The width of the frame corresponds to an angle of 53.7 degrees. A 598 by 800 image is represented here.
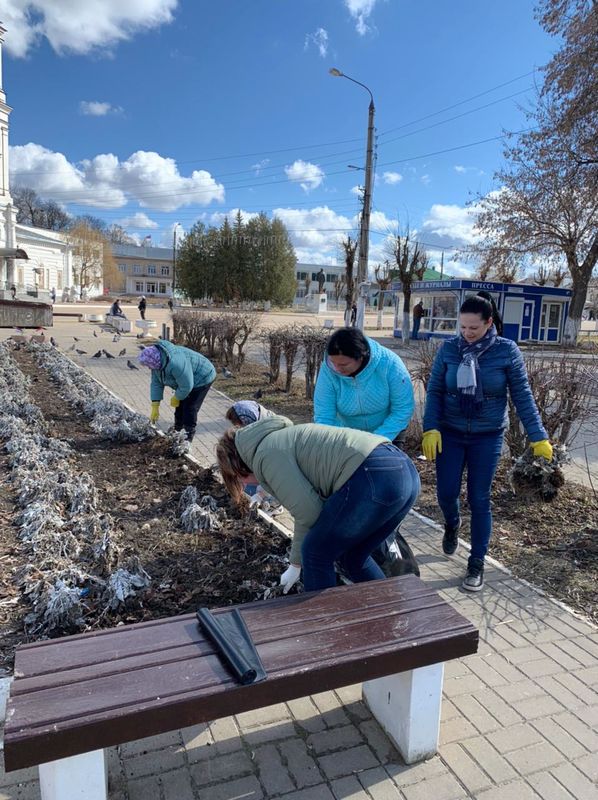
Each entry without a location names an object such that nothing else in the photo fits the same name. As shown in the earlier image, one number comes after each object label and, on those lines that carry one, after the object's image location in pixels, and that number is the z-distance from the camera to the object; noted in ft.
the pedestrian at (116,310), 88.96
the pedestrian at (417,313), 76.84
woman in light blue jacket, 9.96
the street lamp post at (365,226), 49.13
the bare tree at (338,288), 231.73
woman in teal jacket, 17.49
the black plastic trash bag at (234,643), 5.64
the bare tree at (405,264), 75.71
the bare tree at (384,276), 159.65
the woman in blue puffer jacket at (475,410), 10.38
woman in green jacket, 7.17
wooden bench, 5.10
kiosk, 75.00
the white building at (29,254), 141.34
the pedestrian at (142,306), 101.00
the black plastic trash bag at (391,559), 9.53
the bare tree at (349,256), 102.51
